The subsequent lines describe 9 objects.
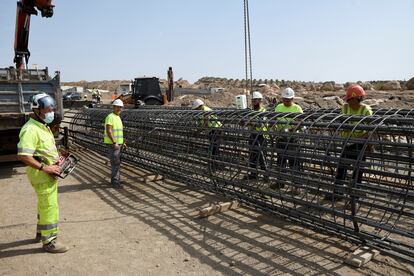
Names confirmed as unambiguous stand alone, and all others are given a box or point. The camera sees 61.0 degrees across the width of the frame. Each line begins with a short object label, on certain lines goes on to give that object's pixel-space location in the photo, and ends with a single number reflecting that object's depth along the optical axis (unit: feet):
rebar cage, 12.78
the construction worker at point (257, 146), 16.93
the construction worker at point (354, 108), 15.21
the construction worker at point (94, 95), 126.21
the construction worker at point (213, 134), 19.81
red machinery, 34.04
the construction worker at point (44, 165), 13.35
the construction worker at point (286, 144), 15.53
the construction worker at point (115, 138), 24.18
